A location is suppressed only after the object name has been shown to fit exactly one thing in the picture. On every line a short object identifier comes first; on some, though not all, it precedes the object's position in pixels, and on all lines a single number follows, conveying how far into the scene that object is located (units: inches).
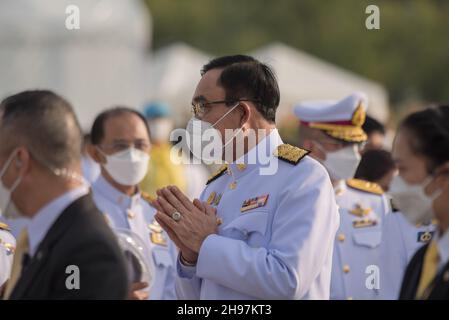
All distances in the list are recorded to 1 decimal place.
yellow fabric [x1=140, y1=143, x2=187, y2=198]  835.4
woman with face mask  335.6
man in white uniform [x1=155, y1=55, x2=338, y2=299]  355.6
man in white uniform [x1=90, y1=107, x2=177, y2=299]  533.4
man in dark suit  311.4
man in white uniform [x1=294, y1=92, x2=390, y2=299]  519.5
